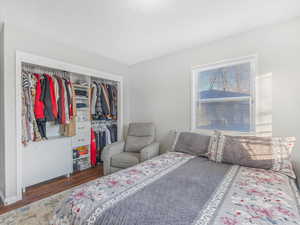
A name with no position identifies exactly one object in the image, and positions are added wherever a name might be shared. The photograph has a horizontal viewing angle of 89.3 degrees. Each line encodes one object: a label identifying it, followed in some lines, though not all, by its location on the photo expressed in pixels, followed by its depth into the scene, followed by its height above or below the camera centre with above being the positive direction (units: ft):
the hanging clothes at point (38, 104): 7.62 +0.41
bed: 2.84 -1.99
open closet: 7.55 -0.28
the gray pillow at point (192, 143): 6.98 -1.53
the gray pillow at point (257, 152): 5.20 -1.51
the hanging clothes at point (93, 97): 10.74 +1.05
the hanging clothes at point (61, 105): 8.43 +0.39
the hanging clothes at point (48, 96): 7.89 +0.83
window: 7.25 +0.84
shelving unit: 9.87 -1.45
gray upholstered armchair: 8.04 -2.20
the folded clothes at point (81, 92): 10.02 +1.30
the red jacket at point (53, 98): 8.13 +0.75
